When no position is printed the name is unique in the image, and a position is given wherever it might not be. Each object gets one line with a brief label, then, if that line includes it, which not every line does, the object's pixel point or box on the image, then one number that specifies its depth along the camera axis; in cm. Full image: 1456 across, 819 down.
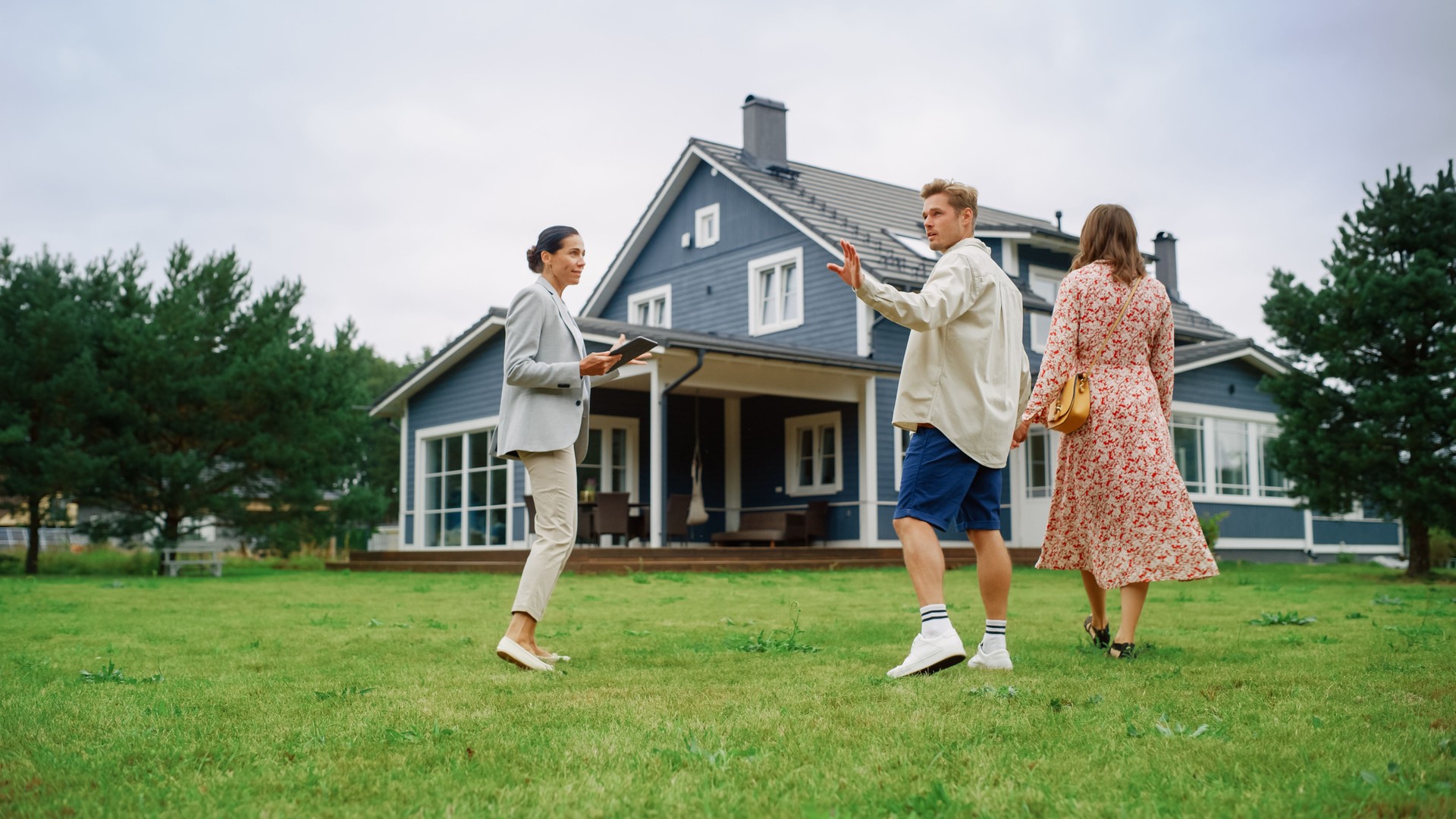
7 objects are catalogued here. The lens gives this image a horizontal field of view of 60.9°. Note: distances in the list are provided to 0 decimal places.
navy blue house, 1831
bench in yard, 1692
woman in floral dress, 470
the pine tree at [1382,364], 1332
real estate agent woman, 476
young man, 433
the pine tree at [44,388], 1630
